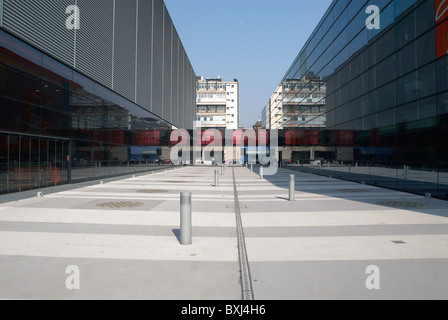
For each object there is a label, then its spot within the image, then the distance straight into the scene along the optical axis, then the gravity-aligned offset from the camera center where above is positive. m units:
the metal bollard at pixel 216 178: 18.14 -1.44
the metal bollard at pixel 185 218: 6.07 -1.26
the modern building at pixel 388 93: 13.13 +3.36
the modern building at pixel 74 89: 13.30 +3.82
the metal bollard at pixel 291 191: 12.03 -1.46
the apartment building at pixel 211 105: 95.31 +14.90
